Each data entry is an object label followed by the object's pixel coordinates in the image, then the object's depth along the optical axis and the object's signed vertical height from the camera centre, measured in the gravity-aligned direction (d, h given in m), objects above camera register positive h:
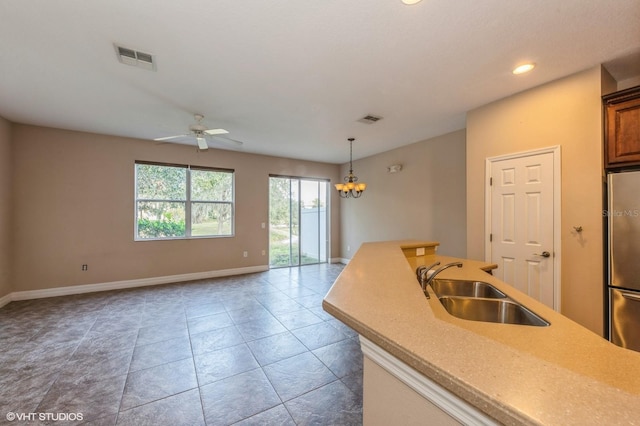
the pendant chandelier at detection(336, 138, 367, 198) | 4.71 +0.51
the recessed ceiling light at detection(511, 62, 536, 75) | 2.39 +1.35
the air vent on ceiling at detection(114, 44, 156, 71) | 2.23 +1.38
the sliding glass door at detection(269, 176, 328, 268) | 6.33 -0.16
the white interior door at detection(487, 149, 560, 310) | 2.68 -0.07
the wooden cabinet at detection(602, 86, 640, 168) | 2.18 +0.74
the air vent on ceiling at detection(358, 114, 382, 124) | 3.68 +1.38
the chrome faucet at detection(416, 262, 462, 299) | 1.62 -0.40
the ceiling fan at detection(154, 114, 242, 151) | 3.43 +1.11
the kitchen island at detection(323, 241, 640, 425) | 0.47 -0.35
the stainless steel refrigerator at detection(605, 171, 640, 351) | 2.17 -0.36
